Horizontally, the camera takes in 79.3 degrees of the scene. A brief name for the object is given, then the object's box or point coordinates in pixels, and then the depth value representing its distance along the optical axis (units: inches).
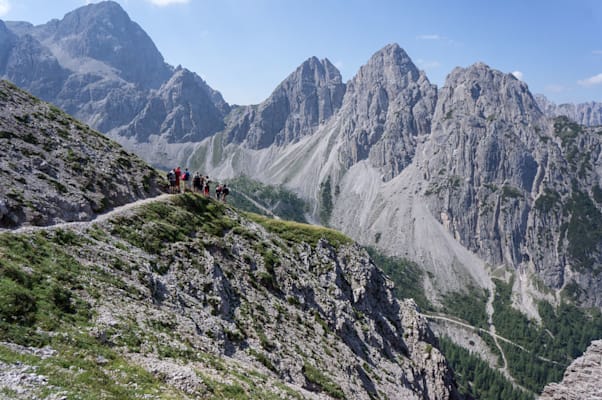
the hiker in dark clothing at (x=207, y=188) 2412.4
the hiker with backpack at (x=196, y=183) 2369.6
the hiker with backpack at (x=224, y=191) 2546.8
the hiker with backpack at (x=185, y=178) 2237.3
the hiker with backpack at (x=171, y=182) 2267.5
